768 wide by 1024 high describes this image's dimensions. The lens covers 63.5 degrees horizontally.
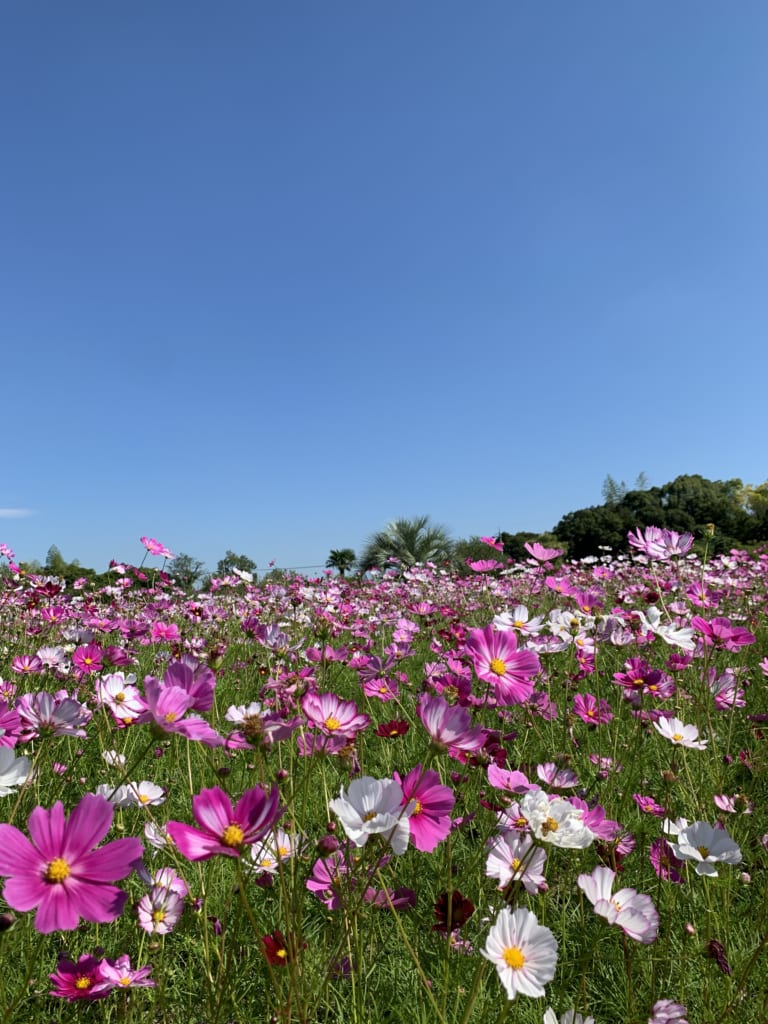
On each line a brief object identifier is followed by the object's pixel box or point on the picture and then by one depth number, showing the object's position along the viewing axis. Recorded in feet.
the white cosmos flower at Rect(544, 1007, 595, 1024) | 2.53
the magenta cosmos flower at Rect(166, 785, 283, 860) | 2.05
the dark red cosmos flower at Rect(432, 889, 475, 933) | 2.98
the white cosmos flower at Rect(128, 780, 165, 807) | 4.10
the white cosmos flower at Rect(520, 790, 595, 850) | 2.56
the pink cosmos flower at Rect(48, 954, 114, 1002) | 2.85
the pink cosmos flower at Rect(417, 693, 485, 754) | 2.68
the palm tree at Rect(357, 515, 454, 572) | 47.03
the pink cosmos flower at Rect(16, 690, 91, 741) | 3.50
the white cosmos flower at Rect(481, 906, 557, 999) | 2.26
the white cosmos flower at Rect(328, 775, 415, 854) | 2.27
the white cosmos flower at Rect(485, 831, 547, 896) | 3.00
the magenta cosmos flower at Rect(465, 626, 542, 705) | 3.41
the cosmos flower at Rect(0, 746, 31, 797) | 2.74
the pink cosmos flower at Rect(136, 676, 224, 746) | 2.45
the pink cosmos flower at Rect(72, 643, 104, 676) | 5.37
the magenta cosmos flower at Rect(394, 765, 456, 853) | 2.70
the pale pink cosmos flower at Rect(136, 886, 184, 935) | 3.34
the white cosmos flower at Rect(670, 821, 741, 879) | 3.30
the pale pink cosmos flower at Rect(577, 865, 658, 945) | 2.89
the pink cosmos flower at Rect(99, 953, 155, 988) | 2.98
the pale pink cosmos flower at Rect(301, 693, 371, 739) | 3.17
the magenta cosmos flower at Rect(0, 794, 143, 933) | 1.92
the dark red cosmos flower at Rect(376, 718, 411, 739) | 3.99
